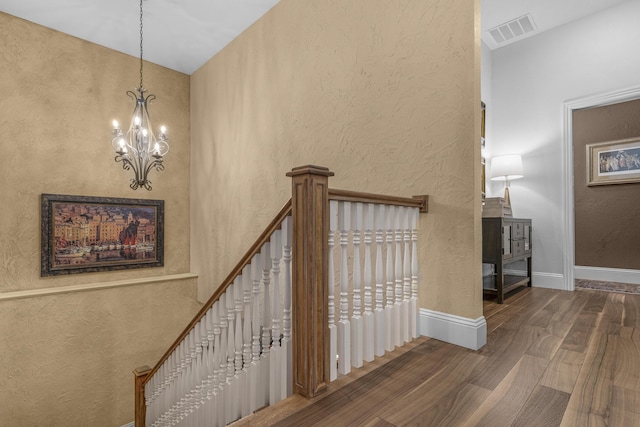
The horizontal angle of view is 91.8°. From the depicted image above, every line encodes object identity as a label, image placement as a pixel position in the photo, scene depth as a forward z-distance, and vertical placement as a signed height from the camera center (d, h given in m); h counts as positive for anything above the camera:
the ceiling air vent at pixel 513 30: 3.47 +2.16
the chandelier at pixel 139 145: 2.85 +0.70
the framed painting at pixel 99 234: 3.62 -0.21
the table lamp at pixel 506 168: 3.54 +0.55
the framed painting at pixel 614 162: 3.39 +0.60
